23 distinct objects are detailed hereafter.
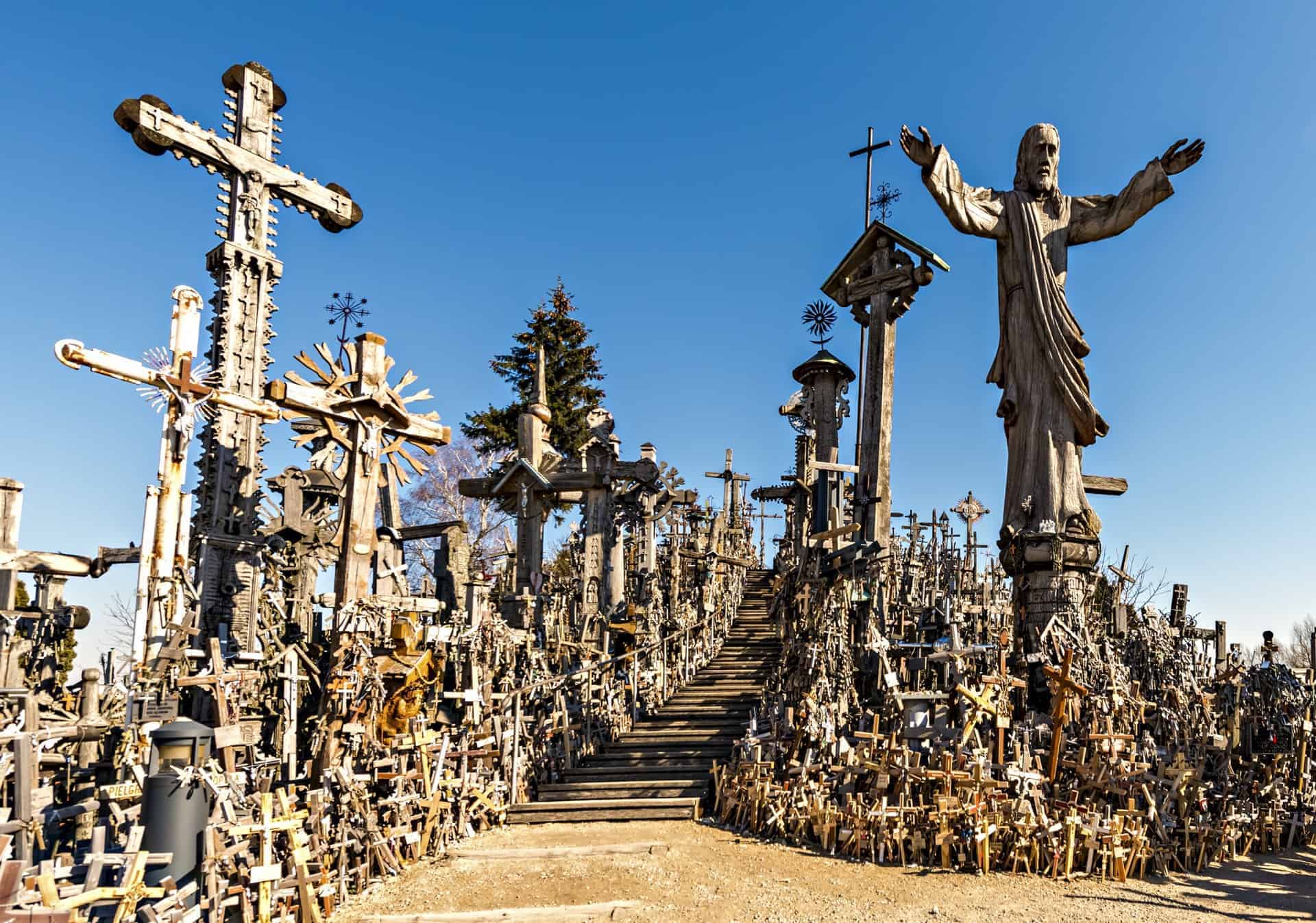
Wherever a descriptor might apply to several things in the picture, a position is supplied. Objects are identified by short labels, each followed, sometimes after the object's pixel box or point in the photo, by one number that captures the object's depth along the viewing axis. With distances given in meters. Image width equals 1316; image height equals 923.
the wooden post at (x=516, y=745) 11.83
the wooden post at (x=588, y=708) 13.35
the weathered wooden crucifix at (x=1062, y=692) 10.79
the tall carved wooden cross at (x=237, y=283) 15.37
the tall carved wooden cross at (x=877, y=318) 14.73
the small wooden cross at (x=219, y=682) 8.79
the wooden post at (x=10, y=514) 14.48
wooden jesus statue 13.22
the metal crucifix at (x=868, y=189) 16.56
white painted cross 9.92
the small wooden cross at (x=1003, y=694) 10.91
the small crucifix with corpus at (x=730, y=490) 29.88
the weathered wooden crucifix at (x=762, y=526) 34.82
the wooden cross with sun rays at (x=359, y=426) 10.46
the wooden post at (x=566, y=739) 12.88
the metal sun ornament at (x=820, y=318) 26.44
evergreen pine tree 32.28
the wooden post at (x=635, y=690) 14.55
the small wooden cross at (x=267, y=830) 7.55
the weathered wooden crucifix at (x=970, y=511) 25.19
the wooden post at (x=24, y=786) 7.30
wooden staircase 11.63
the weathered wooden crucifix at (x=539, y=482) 18.39
